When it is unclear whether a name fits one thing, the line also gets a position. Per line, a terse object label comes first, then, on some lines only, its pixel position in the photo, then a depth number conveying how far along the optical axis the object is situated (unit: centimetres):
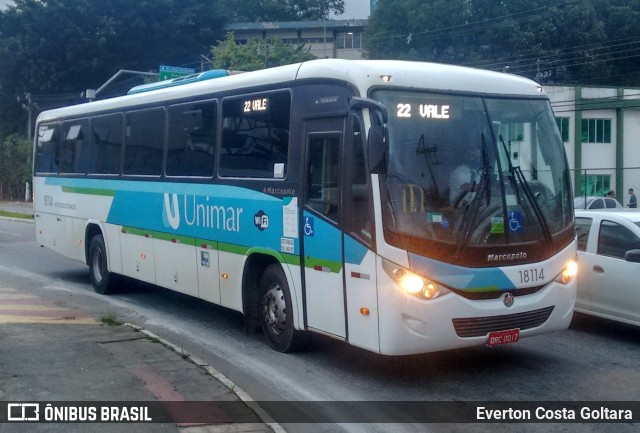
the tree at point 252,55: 5012
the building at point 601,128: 4600
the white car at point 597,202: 2761
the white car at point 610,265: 1052
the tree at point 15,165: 6419
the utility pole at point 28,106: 5927
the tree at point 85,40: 5712
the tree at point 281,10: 8256
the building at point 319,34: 7338
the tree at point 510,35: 5181
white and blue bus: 822
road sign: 3195
